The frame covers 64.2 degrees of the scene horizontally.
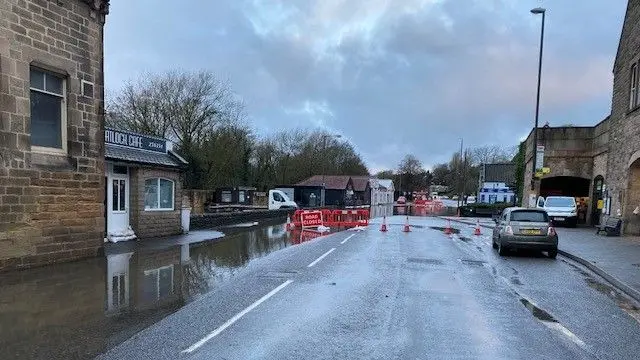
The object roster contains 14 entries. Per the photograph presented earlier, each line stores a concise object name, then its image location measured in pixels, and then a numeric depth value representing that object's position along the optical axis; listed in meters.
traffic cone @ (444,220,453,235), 24.06
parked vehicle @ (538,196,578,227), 28.36
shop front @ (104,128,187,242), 17.75
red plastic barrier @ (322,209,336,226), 29.67
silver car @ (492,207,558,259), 15.47
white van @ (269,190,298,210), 44.72
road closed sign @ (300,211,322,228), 27.84
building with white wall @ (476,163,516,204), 73.44
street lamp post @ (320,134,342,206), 78.53
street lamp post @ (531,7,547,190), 24.56
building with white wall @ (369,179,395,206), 86.88
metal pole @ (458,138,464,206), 78.95
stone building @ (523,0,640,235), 21.66
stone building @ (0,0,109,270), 11.05
